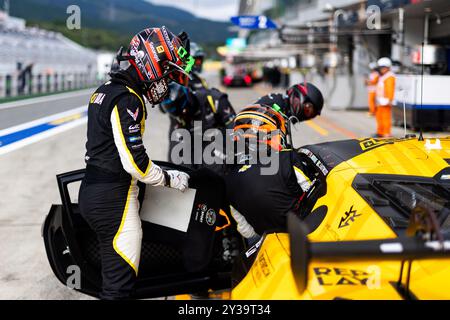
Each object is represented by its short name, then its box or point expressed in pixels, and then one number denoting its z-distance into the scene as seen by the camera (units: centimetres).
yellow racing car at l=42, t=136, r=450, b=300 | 317
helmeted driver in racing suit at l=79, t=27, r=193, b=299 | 546
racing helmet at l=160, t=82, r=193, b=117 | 1033
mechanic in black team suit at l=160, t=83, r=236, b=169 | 1059
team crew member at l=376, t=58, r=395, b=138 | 2364
